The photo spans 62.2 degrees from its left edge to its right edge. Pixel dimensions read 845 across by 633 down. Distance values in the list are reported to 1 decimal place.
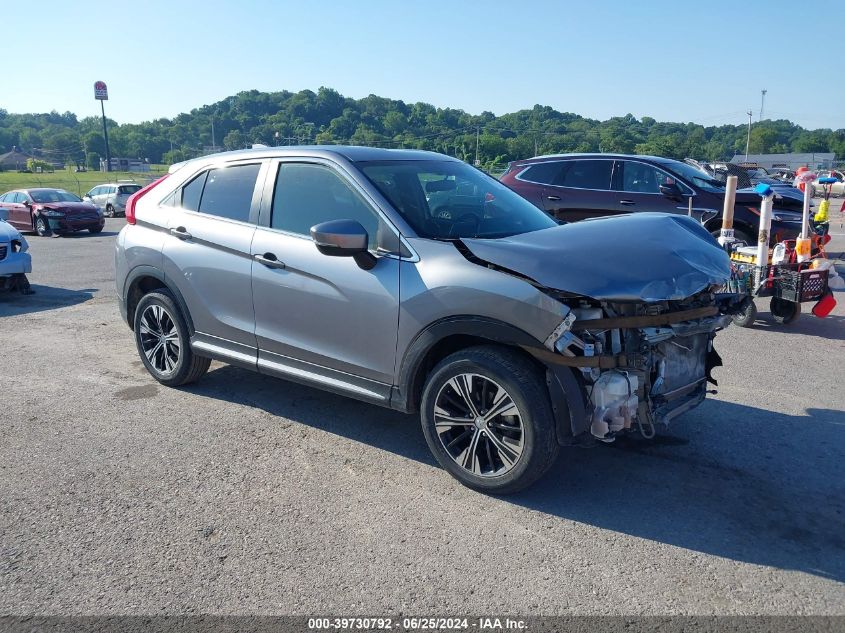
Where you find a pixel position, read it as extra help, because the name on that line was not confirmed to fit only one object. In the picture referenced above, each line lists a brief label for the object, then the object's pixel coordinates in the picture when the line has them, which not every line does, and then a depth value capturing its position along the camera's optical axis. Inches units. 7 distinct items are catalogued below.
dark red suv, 433.1
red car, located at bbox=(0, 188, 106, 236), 825.5
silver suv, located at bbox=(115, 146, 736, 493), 144.3
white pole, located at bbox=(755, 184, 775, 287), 290.7
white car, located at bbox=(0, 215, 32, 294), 394.9
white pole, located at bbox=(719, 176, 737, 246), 303.7
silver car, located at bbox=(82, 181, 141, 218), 1208.3
